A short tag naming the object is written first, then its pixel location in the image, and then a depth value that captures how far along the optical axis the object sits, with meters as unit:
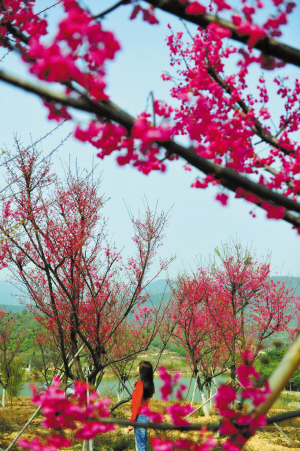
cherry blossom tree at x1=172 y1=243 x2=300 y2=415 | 11.75
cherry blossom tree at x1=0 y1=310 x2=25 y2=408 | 15.99
